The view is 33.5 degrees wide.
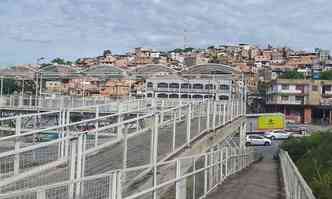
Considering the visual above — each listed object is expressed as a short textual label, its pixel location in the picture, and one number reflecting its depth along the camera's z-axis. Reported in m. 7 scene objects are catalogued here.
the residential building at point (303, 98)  84.94
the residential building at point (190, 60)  138.15
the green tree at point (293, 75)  117.09
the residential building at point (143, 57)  150.06
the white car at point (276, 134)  65.69
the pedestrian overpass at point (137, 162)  6.08
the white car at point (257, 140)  58.66
